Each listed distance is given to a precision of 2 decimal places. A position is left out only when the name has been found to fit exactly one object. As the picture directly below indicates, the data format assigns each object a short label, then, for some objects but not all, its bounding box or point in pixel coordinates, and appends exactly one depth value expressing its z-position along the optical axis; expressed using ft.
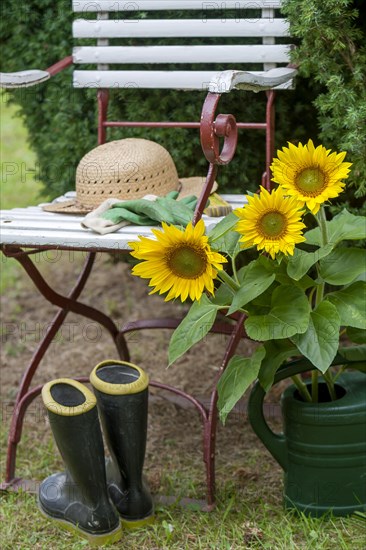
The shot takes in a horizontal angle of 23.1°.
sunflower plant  6.25
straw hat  7.85
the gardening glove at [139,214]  7.01
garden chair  7.01
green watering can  7.04
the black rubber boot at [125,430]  7.11
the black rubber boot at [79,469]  6.89
